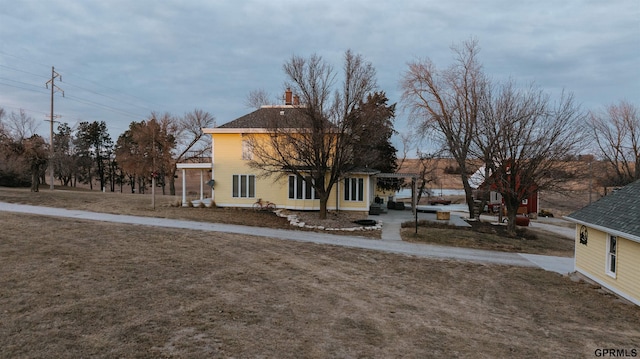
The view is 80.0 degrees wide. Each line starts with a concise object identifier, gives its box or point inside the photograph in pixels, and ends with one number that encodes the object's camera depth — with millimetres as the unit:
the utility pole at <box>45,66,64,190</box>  34188
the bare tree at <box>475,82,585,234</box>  19656
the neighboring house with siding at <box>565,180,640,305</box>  9961
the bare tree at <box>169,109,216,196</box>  45781
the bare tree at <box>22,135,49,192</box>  26094
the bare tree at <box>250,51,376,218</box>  20062
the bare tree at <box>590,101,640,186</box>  38625
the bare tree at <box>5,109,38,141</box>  32688
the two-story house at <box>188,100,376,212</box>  24266
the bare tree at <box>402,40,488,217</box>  27016
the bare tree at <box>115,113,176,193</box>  42300
